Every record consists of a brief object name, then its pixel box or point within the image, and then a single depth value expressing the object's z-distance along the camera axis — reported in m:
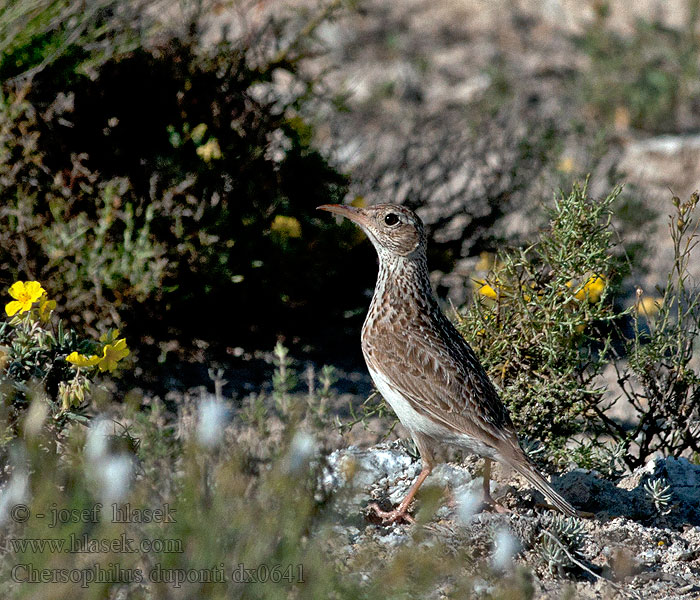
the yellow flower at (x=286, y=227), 11.07
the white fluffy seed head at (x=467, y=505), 8.00
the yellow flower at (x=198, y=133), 10.62
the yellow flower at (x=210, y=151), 10.57
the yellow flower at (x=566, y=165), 13.93
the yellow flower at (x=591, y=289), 8.80
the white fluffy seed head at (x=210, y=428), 6.59
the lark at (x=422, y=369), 8.16
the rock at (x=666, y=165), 17.33
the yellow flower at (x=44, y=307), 8.30
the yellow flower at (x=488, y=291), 9.37
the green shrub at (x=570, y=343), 8.80
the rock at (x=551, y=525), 7.69
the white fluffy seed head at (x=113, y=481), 6.41
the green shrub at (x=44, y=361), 7.84
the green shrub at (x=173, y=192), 10.21
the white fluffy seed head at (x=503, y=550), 7.39
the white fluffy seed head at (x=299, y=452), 6.67
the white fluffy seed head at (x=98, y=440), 6.77
